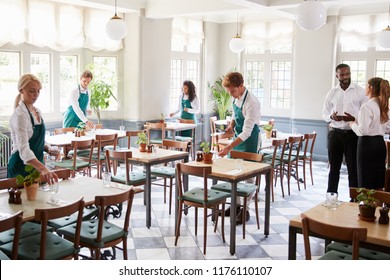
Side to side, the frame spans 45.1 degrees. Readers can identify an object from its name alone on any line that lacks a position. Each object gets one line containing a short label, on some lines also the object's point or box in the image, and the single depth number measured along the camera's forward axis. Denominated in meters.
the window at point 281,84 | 10.38
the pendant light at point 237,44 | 9.20
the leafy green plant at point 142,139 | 5.53
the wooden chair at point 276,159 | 6.43
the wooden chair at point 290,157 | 6.81
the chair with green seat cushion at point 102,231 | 3.30
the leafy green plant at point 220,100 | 10.64
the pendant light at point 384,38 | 7.72
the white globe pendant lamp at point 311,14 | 5.30
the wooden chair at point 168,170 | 5.73
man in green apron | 5.25
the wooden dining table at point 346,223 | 2.70
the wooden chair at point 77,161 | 5.98
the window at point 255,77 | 10.78
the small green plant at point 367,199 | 3.07
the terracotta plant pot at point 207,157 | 4.92
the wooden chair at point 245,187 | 4.88
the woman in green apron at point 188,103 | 8.76
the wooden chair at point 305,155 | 7.21
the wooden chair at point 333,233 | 2.60
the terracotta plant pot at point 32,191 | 3.37
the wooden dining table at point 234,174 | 4.39
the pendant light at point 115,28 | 6.54
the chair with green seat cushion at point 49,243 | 2.91
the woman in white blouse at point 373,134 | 4.70
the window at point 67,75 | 8.45
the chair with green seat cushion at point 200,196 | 4.41
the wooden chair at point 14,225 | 2.66
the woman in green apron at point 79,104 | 7.18
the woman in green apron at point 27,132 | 3.73
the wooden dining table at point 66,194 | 3.17
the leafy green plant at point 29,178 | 3.39
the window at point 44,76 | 8.02
